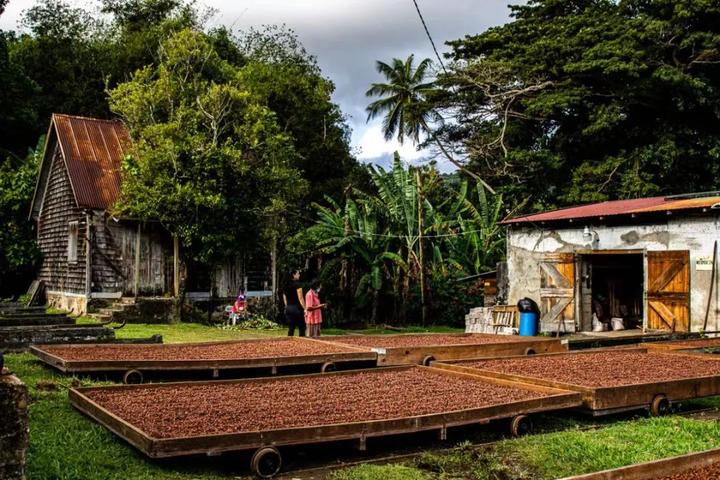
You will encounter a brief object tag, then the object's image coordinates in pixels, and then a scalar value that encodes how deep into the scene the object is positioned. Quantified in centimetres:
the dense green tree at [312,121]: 3084
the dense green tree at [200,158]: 1889
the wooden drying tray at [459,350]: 1062
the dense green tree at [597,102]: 2350
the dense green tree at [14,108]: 2805
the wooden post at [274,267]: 2255
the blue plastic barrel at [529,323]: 1677
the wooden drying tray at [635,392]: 773
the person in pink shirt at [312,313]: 1415
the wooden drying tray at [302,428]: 552
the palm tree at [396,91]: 4003
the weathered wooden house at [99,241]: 2011
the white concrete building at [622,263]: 1499
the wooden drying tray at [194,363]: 905
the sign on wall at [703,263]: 1477
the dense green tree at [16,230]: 2397
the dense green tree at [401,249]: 2278
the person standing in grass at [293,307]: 1430
